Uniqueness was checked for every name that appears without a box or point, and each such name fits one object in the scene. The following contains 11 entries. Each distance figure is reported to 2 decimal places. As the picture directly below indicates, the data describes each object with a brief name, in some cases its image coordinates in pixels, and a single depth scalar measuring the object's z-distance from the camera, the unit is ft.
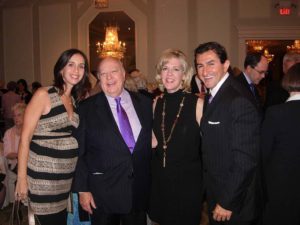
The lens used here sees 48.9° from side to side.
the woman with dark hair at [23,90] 28.47
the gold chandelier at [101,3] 24.17
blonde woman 7.57
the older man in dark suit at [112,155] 7.48
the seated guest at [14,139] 13.44
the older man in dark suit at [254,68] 13.51
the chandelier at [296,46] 34.14
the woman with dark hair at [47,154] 7.27
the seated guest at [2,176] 10.37
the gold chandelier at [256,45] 40.42
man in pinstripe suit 6.23
